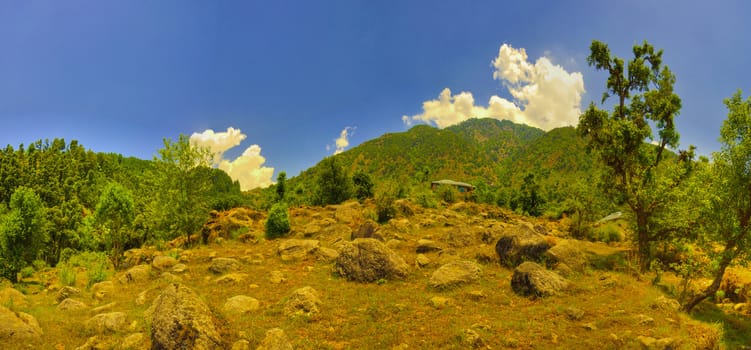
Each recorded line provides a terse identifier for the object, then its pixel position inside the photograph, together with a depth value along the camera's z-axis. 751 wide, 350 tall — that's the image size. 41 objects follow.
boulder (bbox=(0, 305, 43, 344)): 9.21
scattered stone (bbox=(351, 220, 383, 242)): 22.20
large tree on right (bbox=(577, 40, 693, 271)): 18.59
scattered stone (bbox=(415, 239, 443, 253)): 20.11
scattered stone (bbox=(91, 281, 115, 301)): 14.41
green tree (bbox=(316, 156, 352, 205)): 48.19
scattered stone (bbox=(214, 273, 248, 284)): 15.68
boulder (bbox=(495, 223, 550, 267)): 17.12
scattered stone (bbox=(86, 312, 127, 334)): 10.42
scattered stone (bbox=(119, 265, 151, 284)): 16.67
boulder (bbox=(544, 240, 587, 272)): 16.52
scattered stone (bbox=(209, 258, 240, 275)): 17.38
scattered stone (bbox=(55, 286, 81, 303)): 14.42
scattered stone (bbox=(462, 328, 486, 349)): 9.09
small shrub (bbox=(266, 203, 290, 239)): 26.58
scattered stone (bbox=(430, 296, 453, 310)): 12.35
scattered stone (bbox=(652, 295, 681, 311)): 11.82
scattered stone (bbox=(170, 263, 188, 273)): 17.38
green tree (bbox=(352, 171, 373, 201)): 53.45
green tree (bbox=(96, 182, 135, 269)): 20.77
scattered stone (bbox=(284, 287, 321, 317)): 11.63
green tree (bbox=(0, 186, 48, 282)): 21.42
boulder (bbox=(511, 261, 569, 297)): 13.16
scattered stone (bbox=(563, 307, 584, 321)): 10.84
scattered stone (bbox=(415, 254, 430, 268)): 17.36
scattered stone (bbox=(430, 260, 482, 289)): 14.45
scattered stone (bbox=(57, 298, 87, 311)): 12.91
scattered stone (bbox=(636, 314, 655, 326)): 10.18
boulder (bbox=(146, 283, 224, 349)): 8.03
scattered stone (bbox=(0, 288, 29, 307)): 12.98
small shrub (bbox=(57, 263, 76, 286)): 17.58
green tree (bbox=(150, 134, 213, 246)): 23.59
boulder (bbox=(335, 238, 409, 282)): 15.62
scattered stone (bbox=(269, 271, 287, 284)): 15.68
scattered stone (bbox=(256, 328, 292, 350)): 8.30
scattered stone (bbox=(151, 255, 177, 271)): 18.34
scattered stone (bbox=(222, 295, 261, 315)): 11.91
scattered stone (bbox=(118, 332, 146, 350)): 8.98
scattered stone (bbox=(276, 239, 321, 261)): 19.84
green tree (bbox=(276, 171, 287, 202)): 54.85
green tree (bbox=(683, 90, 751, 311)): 11.72
